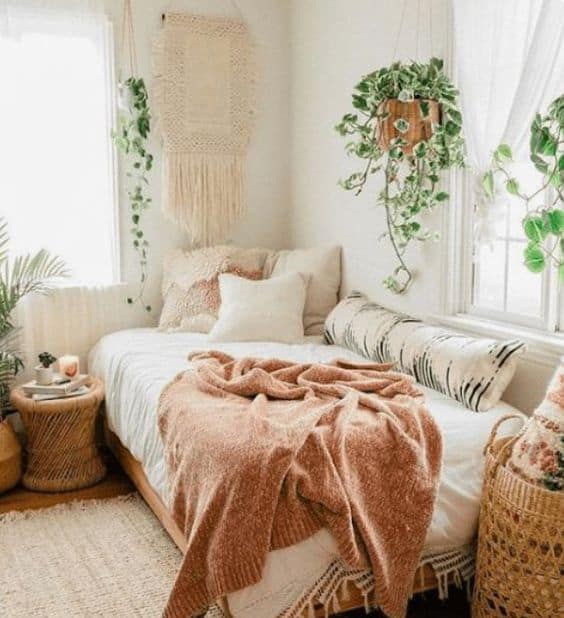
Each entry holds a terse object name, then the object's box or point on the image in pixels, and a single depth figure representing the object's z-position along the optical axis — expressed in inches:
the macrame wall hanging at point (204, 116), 153.0
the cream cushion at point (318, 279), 147.7
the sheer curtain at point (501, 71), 91.0
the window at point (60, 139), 140.0
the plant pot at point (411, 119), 110.7
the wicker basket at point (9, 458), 129.7
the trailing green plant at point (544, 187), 86.7
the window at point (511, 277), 103.6
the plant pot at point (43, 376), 132.9
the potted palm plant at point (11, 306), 131.3
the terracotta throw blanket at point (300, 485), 76.2
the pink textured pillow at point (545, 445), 76.7
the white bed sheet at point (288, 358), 77.2
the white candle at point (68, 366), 138.1
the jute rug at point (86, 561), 95.4
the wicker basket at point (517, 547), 76.1
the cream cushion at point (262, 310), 138.3
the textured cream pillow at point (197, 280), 148.5
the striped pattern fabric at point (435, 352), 97.8
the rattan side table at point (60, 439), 129.6
